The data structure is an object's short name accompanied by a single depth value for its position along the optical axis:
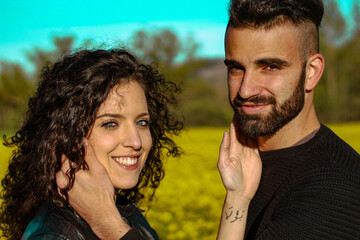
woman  2.58
